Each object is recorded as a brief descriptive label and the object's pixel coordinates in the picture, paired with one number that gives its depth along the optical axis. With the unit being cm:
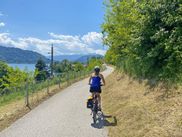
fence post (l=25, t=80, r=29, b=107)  814
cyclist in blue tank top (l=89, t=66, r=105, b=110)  582
